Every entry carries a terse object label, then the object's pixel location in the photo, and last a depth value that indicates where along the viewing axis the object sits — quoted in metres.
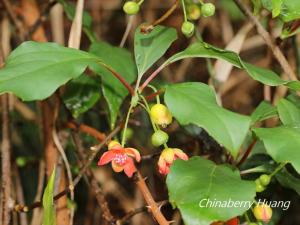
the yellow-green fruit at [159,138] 0.37
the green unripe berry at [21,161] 0.58
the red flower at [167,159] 0.38
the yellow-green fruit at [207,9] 0.39
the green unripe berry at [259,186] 0.40
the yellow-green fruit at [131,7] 0.39
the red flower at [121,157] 0.38
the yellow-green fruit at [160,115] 0.37
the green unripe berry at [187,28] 0.39
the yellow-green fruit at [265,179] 0.39
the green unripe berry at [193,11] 0.42
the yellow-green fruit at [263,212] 0.39
